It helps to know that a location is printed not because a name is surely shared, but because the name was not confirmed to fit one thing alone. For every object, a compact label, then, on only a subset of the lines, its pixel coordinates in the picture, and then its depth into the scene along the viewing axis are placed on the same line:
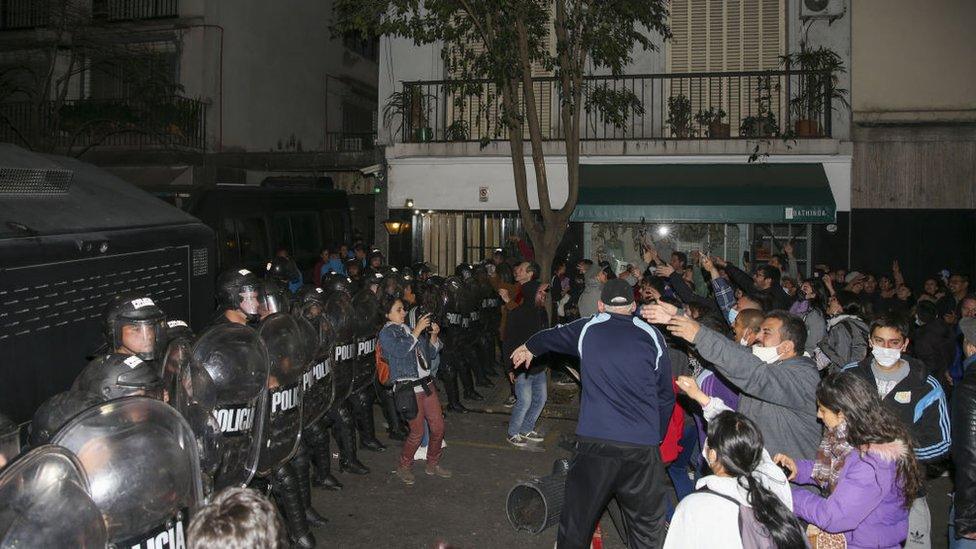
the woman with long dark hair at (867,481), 3.79
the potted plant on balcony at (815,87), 16.48
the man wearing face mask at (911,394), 4.61
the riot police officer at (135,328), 5.25
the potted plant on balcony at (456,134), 15.08
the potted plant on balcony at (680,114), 17.34
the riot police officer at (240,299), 6.71
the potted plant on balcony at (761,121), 16.91
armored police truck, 5.40
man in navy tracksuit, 5.07
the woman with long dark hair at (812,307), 8.23
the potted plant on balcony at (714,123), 17.09
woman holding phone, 7.61
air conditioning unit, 16.62
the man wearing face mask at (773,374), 4.73
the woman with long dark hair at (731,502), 3.23
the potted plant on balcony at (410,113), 18.36
